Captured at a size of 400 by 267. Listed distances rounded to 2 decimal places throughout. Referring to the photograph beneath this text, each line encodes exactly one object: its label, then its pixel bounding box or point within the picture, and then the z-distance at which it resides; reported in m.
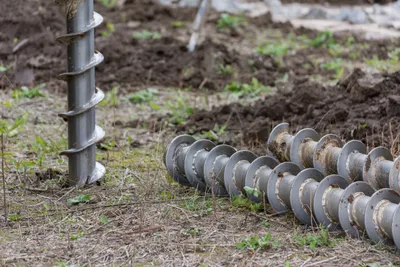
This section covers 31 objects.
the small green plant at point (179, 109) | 13.68
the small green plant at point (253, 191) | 8.62
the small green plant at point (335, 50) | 19.08
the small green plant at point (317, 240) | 7.71
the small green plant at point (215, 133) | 12.59
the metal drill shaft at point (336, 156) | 8.52
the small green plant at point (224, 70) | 17.02
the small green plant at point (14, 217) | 8.61
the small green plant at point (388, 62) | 16.59
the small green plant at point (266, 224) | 8.39
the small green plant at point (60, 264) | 7.17
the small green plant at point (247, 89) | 15.66
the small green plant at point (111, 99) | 14.51
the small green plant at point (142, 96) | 15.27
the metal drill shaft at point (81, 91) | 9.44
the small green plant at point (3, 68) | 15.49
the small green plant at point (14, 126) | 11.55
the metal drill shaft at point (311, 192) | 7.50
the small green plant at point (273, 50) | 18.91
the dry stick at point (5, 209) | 8.40
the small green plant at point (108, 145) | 11.81
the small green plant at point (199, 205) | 8.80
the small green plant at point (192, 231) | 8.07
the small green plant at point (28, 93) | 15.00
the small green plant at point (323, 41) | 20.20
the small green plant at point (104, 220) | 8.47
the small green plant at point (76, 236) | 8.01
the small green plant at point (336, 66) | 17.12
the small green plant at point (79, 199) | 9.12
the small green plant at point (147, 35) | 20.14
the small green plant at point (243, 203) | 8.85
